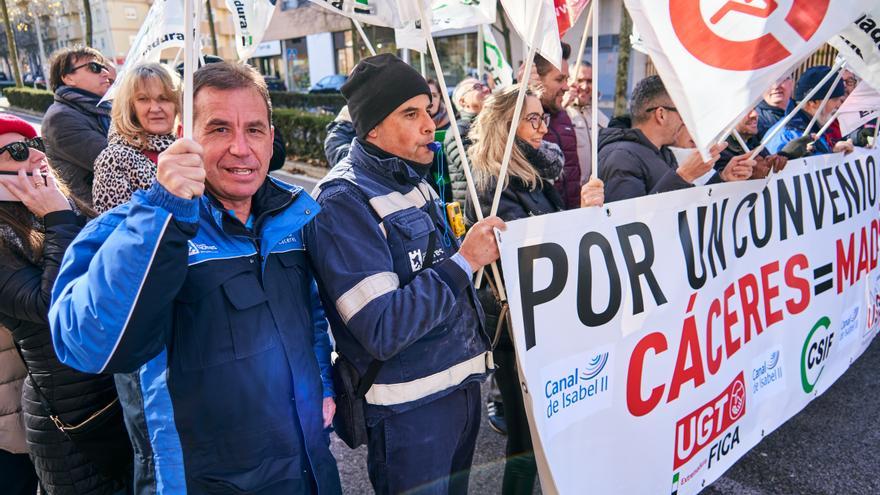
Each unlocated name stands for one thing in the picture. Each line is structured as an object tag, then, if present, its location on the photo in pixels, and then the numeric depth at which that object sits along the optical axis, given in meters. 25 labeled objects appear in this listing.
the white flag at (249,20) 3.79
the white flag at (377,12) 2.25
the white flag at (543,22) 1.95
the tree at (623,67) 9.26
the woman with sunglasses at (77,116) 3.22
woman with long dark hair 1.64
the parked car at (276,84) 28.56
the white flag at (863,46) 2.60
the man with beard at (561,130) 3.48
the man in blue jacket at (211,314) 1.14
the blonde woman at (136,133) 2.15
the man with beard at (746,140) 3.59
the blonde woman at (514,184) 2.36
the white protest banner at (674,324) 1.90
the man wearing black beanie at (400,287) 1.61
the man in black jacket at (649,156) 2.46
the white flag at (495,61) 5.80
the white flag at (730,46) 1.60
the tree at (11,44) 17.44
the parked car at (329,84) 24.97
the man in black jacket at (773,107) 4.65
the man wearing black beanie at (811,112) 4.21
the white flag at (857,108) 3.28
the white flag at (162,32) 3.72
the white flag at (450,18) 4.16
